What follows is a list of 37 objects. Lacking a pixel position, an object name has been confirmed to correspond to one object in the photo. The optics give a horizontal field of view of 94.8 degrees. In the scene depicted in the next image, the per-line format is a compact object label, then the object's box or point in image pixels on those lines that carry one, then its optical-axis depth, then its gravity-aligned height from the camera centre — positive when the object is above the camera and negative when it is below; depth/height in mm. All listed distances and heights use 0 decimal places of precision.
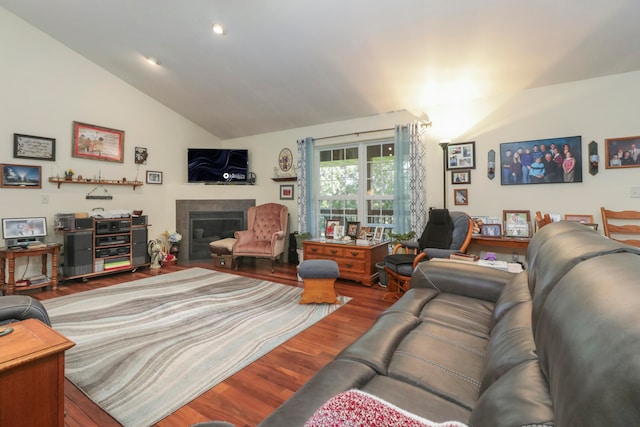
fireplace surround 5363 -111
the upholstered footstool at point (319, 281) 3109 -711
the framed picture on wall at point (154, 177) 5117 +680
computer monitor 3581 -160
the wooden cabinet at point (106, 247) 3950 -456
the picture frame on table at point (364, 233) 4273 -276
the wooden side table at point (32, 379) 1150 -668
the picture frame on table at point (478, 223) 3635 -122
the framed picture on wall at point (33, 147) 3707 +907
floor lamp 3916 +518
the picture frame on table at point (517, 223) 3453 -120
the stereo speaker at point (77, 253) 3938 -505
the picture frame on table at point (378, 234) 4243 -290
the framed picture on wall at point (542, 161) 3240 +597
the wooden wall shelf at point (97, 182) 4016 +511
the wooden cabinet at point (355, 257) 3852 -585
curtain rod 4457 +1290
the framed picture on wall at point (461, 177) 3852 +486
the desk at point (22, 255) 3419 -540
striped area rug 1735 -982
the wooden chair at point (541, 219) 3130 -68
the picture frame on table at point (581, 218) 3166 -60
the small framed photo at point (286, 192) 5422 +421
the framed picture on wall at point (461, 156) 3814 +761
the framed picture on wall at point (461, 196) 3879 +228
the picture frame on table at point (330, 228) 4473 -210
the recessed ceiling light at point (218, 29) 3192 +2046
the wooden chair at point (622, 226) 2958 -141
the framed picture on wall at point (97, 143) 4246 +1113
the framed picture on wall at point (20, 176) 3625 +514
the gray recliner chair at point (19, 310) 1629 -531
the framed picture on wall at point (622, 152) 2971 +617
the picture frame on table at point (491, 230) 3564 -206
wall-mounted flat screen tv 5633 +972
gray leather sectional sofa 432 -404
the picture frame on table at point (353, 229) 4332 -228
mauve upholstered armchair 4668 -315
